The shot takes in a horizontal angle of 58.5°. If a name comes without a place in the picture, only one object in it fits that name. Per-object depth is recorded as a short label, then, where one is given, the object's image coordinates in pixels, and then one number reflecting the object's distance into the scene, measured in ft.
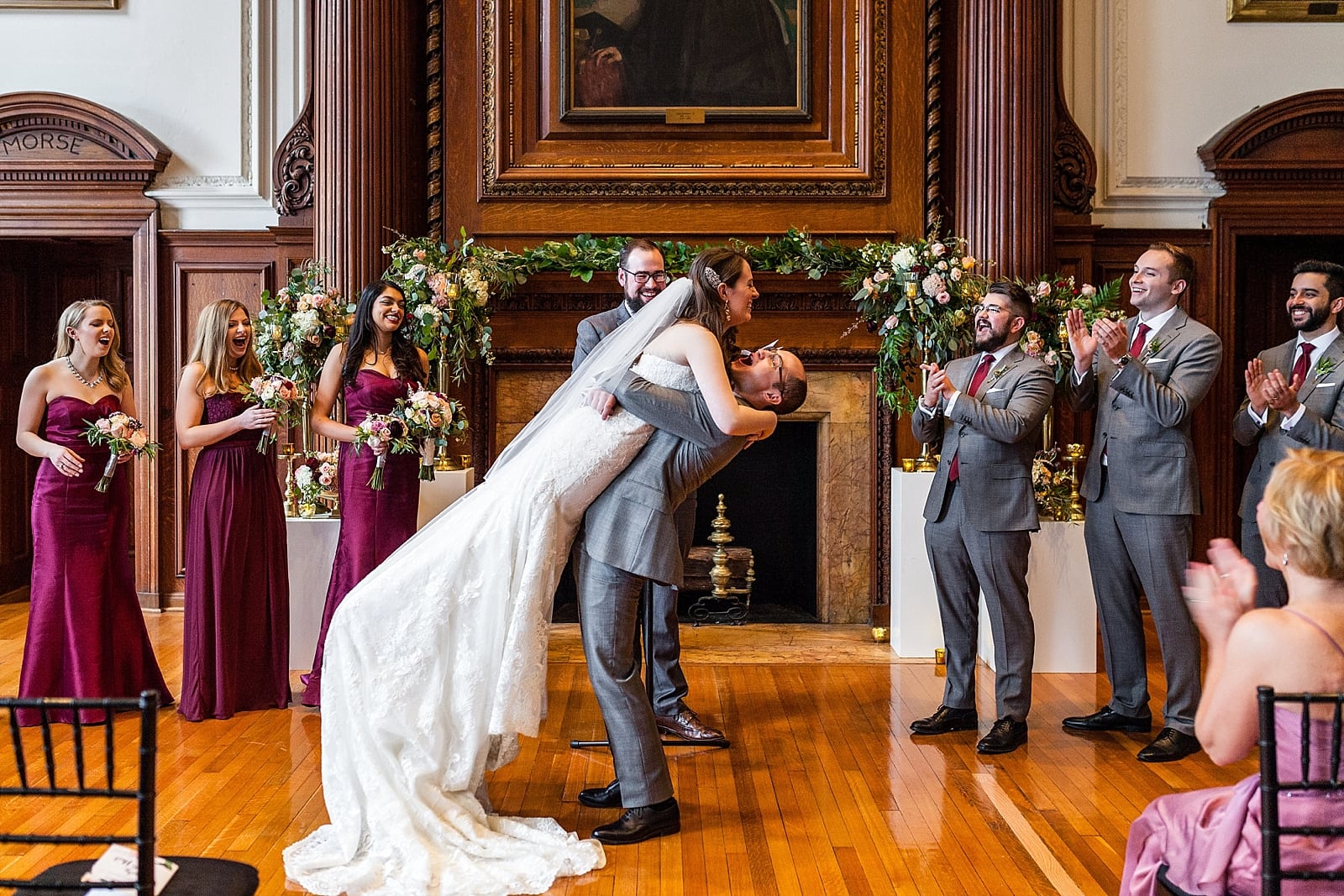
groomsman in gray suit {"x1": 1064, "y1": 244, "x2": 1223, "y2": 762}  15.05
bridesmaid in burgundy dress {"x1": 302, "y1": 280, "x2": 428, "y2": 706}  17.31
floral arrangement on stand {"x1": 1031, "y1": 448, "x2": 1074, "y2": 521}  20.30
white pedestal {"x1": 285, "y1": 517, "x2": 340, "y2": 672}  19.17
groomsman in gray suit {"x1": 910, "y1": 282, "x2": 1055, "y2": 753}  15.46
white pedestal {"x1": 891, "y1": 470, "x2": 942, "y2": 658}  20.75
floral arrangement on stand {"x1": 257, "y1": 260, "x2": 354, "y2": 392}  18.65
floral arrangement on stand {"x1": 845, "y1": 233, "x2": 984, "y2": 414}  19.88
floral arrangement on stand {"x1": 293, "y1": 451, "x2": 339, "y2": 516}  18.78
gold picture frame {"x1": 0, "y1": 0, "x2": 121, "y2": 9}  24.64
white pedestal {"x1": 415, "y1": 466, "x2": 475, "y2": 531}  20.29
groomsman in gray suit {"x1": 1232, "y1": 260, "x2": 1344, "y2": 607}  15.61
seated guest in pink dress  7.05
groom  11.86
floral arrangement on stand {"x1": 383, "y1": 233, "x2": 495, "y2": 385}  18.94
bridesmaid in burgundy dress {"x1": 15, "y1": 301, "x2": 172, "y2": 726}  16.21
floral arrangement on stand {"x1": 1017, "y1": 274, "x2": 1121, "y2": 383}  18.88
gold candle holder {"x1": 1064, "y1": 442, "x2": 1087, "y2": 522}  20.17
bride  11.17
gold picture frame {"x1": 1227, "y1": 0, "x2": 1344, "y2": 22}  24.02
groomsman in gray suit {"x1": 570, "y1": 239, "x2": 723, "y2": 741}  15.89
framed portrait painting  23.62
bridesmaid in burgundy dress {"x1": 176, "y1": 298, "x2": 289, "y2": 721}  16.69
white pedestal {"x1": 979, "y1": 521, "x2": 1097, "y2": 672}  19.76
